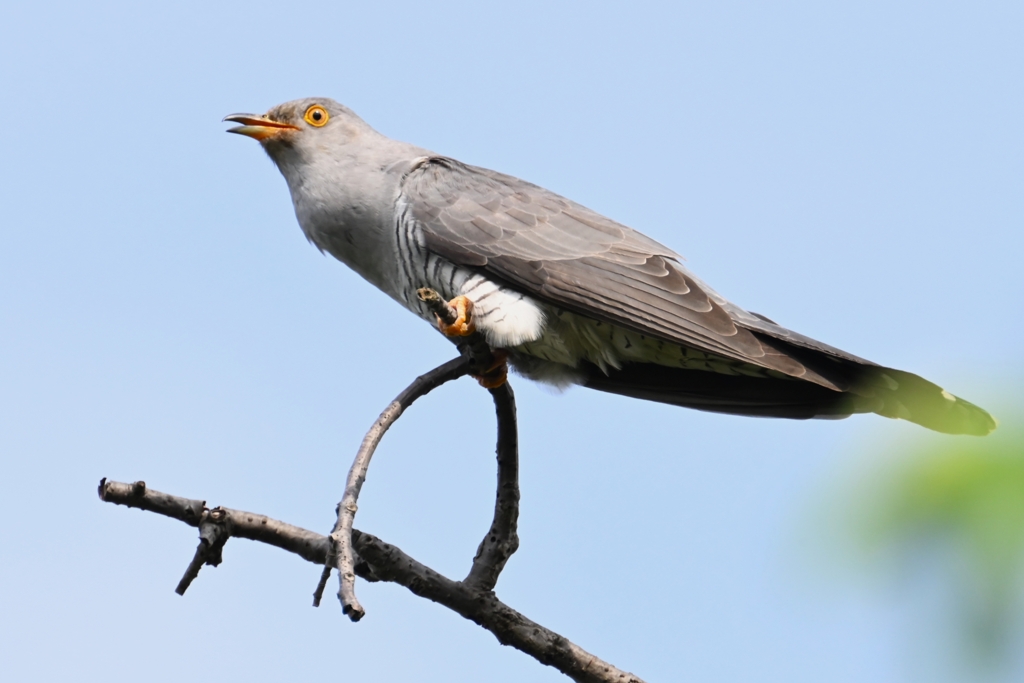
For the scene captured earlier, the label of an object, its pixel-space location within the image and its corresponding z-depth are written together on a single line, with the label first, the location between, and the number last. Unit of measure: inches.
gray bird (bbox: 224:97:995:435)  291.1
